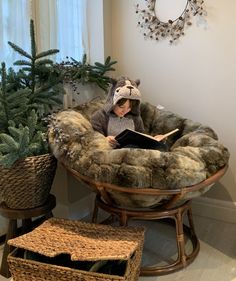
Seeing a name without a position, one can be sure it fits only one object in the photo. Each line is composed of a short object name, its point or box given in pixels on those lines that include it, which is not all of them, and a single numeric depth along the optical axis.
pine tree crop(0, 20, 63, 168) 1.70
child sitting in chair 2.10
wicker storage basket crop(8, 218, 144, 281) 1.45
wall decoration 2.39
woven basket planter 1.78
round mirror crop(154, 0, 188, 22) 2.43
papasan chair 1.66
